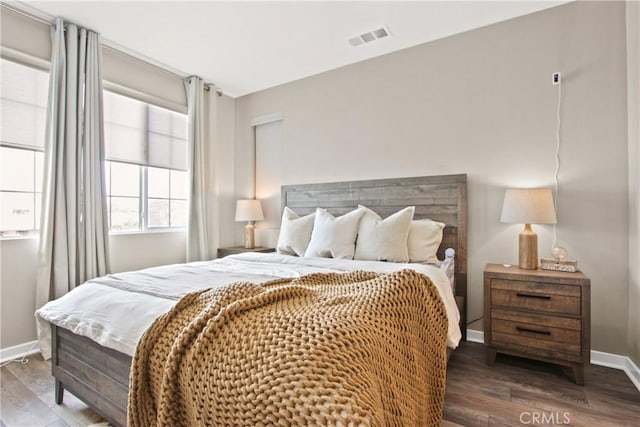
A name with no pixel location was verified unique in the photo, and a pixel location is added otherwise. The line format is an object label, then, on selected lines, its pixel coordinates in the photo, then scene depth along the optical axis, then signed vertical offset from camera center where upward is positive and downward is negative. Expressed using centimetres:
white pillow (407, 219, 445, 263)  262 -23
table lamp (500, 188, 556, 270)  223 +0
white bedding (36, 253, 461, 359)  139 -41
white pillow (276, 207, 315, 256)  306 -23
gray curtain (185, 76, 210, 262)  373 +45
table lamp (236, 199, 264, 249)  391 -3
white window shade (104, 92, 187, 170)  314 +82
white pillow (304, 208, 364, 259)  271 -21
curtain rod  249 +154
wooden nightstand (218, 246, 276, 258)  377 -45
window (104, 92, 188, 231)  317 +49
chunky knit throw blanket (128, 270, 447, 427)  76 -41
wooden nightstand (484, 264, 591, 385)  201 -67
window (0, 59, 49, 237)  249 +52
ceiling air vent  286 +159
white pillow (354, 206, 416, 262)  253 -21
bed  148 -17
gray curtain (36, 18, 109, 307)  256 +32
